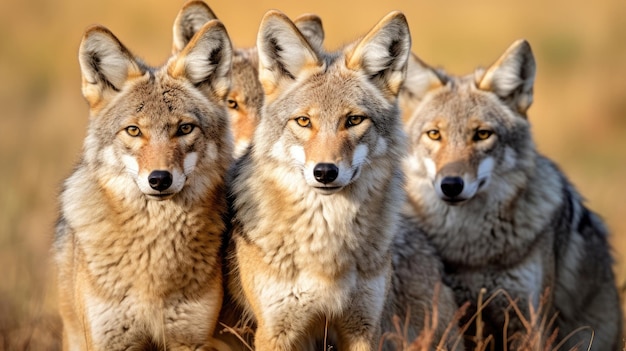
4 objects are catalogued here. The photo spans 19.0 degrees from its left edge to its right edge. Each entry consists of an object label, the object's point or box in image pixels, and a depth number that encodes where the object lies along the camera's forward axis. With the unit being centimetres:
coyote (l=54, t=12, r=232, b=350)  1177
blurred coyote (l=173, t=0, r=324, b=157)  1527
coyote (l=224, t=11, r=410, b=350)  1183
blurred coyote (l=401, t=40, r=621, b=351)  1534
